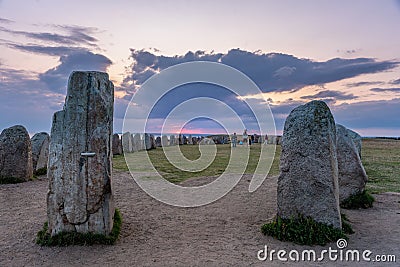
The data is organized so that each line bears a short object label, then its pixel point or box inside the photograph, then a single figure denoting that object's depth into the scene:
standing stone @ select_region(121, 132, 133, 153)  27.16
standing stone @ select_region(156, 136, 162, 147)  37.48
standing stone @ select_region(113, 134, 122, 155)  25.77
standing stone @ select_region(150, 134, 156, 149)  33.45
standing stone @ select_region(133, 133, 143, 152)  29.51
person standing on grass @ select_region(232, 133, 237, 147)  36.80
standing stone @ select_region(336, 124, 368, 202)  9.30
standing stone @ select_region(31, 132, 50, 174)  15.13
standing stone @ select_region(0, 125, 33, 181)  12.97
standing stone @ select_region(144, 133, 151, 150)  31.97
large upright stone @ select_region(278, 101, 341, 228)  6.73
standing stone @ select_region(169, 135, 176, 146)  39.76
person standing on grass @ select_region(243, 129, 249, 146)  41.14
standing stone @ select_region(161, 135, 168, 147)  37.20
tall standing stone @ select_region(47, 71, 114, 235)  6.32
